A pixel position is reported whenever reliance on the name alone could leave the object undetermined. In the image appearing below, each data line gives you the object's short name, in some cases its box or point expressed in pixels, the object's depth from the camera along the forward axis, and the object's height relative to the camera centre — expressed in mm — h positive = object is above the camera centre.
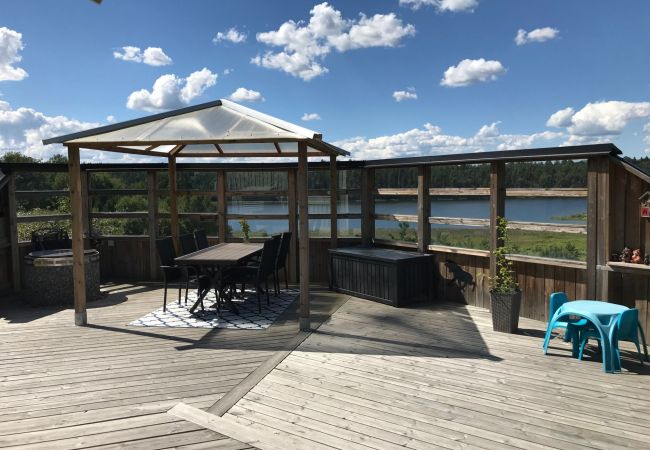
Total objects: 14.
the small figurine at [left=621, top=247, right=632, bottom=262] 4398 -511
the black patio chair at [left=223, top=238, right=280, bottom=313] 5558 -809
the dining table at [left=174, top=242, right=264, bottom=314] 5238 -622
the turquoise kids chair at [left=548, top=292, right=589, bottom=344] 4040 -1064
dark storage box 5852 -932
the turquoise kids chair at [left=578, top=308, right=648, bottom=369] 3736 -1054
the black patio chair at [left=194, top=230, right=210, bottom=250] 6740 -482
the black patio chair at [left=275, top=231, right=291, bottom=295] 6344 -661
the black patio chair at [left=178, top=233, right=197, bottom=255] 6215 -500
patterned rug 5070 -1284
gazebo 4703 +728
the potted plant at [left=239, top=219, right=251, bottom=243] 7445 -353
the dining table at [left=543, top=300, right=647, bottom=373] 3711 -993
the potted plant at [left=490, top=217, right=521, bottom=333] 4688 -996
